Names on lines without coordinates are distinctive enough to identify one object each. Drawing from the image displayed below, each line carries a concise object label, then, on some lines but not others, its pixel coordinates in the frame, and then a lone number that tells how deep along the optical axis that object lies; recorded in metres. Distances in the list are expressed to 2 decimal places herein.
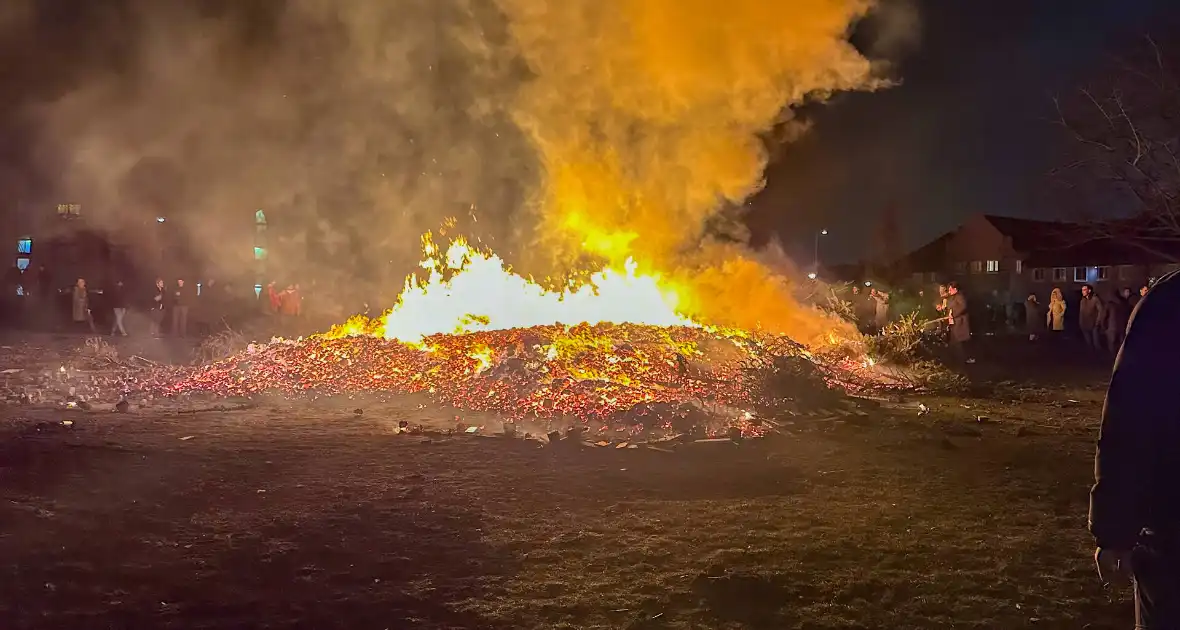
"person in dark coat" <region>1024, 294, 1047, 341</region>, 20.11
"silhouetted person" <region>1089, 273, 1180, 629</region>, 2.24
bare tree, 17.97
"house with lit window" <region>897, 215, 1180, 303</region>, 38.00
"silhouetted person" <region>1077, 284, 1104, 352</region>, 16.58
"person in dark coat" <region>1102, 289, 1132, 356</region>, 15.59
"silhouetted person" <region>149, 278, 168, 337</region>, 17.59
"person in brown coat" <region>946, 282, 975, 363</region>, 14.51
